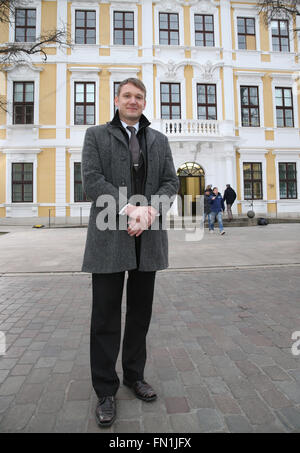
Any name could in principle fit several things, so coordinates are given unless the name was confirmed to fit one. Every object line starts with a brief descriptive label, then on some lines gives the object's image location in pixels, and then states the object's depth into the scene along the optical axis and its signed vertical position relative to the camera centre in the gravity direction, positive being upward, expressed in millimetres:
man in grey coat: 1799 +81
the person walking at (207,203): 12791 +1812
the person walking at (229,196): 16359 +2640
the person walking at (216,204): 12023 +1654
